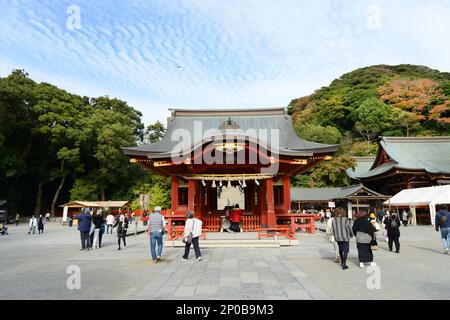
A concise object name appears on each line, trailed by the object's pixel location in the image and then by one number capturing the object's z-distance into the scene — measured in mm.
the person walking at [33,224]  22436
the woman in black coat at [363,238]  8086
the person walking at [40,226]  22850
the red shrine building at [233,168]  15336
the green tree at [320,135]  51156
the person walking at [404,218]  27391
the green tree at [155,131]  56034
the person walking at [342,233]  8188
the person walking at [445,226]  10789
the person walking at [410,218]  27509
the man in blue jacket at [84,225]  12751
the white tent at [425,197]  20994
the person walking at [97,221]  13844
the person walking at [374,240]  11759
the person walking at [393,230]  11203
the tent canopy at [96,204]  33688
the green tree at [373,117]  58250
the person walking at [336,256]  9348
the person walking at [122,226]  12984
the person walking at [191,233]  9656
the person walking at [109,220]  21516
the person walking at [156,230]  9312
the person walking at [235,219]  16172
